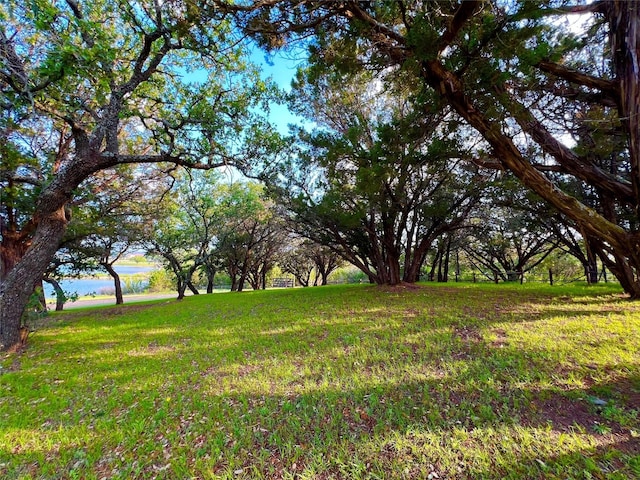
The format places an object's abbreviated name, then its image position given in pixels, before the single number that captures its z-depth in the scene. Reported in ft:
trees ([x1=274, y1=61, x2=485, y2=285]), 19.36
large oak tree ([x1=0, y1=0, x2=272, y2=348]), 12.05
